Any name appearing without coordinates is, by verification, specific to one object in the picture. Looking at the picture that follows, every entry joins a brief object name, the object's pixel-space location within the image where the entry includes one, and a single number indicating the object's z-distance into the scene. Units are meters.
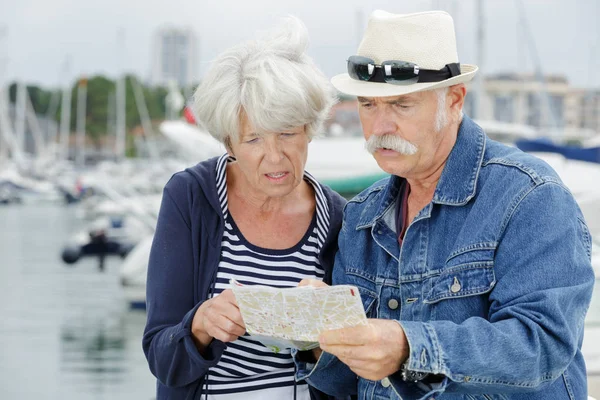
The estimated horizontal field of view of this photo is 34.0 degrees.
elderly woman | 2.81
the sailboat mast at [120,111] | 50.47
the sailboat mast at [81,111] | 71.00
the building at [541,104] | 33.09
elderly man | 2.15
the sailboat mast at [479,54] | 23.28
